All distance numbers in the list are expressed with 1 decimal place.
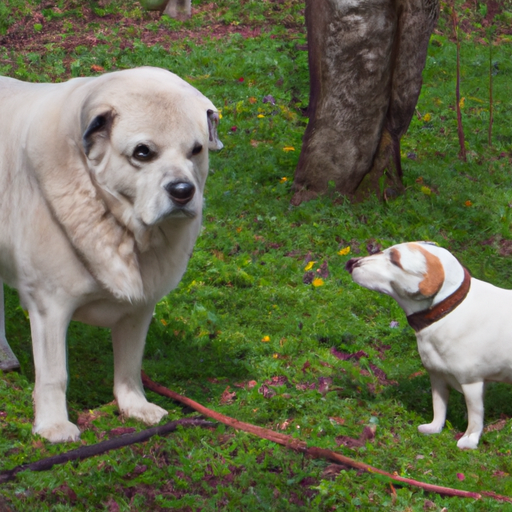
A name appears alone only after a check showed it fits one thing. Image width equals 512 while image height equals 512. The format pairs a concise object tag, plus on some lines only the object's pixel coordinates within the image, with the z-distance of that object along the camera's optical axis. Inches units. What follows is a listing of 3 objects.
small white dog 348.5
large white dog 287.7
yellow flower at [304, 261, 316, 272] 534.6
